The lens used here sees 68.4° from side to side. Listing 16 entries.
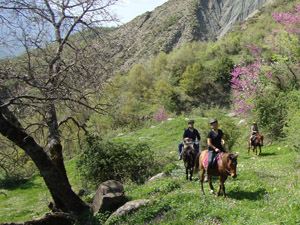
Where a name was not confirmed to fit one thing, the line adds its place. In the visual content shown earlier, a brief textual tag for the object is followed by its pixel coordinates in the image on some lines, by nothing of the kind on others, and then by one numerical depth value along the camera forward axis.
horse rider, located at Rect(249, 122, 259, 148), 15.85
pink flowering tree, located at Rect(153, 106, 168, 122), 41.97
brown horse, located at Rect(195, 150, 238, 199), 6.69
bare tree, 7.14
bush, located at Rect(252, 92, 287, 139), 18.09
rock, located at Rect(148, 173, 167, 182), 11.27
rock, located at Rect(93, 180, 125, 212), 8.80
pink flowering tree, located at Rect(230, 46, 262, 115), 21.34
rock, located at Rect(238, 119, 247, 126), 24.54
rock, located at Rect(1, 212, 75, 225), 8.50
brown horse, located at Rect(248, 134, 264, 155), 15.25
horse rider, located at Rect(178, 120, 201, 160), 10.56
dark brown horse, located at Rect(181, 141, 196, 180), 9.91
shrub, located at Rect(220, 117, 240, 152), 15.98
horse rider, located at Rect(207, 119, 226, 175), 7.66
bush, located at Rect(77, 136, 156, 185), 12.23
